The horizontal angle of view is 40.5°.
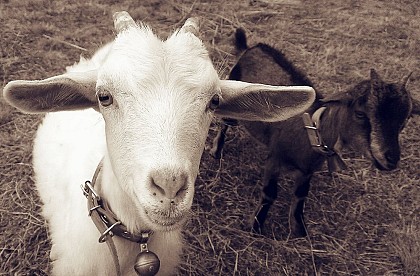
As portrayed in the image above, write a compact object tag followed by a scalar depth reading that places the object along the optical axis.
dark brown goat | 1.13
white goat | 0.71
